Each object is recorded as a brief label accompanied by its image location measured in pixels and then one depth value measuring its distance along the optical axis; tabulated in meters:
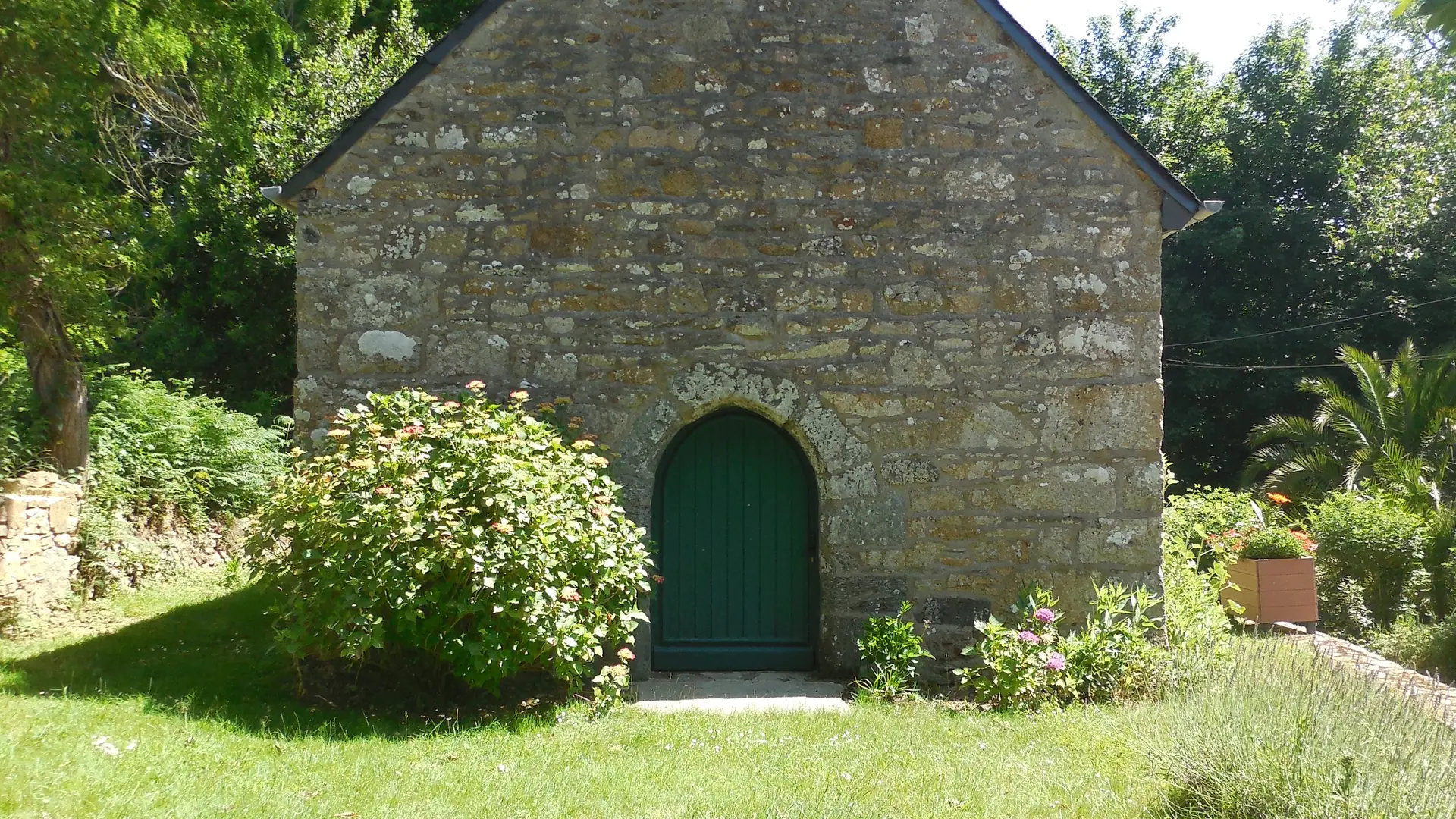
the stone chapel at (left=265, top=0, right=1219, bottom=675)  6.27
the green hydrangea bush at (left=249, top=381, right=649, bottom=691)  5.02
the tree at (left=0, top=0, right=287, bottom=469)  7.50
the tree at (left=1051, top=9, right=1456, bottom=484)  19.52
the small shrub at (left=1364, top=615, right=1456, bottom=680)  9.29
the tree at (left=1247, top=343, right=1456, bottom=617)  13.62
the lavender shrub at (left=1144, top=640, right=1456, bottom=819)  3.36
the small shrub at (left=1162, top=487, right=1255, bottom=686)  5.61
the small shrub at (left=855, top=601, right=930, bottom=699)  6.05
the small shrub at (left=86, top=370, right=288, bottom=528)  8.76
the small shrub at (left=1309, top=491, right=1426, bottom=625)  10.98
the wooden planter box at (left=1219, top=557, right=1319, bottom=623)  8.38
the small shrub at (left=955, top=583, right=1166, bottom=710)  5.78
